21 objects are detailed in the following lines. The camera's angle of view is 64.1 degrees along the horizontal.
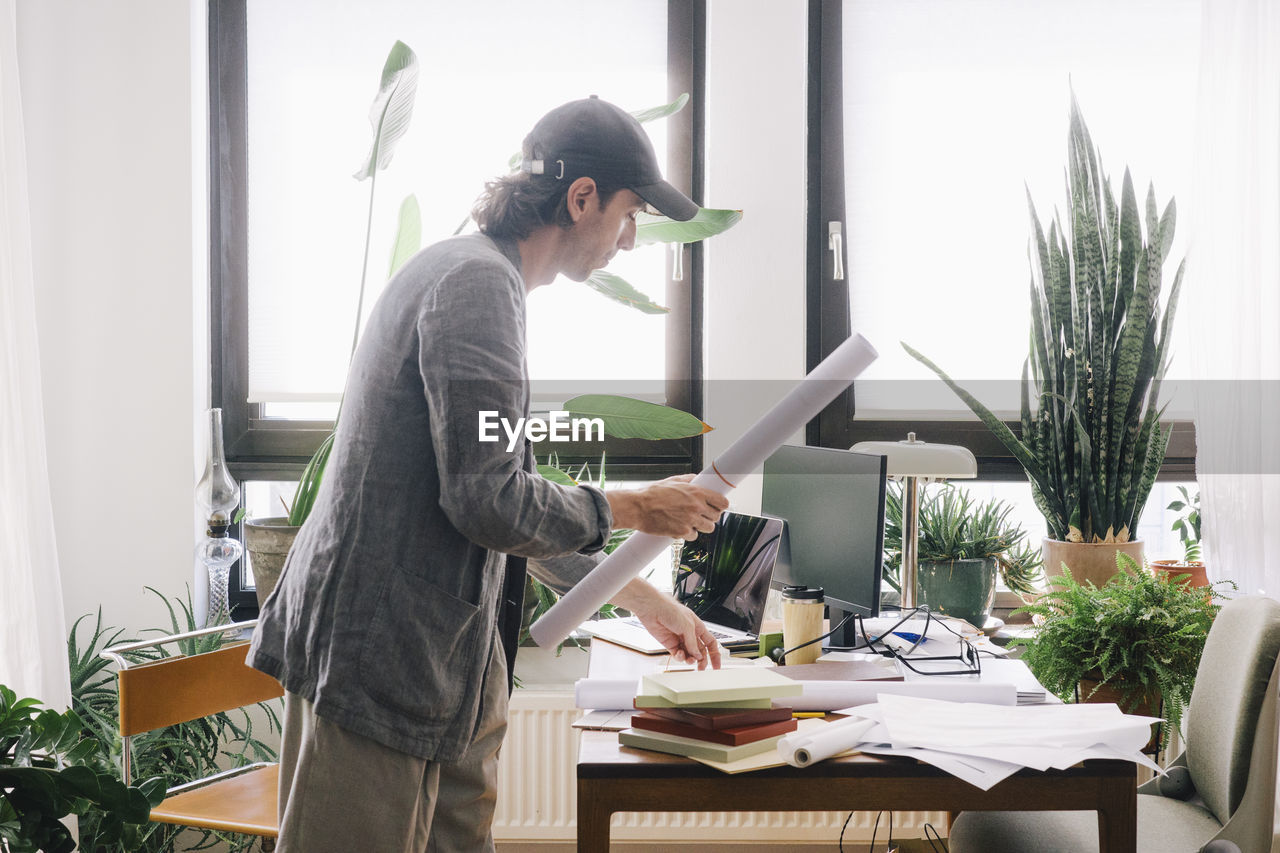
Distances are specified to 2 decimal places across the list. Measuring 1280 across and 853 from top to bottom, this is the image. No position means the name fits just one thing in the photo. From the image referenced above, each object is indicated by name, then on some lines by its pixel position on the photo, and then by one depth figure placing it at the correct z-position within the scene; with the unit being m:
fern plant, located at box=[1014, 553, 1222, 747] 2.04
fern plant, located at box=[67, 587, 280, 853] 2.49
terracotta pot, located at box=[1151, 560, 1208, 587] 2.48
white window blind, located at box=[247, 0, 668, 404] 2.98
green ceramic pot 2.40
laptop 2.12
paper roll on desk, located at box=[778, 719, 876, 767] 1.38
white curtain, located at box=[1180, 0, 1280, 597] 2.65
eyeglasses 1.85
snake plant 2.65
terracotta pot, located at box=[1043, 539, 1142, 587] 2.54
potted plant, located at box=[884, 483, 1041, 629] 2.40
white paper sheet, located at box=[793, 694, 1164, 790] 1.38
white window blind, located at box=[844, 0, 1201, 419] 2.98
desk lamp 2.23
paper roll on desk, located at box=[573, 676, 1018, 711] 1.62
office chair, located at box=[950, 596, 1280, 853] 1.64
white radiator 2.75
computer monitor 1.95
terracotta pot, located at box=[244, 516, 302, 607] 2.54
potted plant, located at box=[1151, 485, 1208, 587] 2.90
